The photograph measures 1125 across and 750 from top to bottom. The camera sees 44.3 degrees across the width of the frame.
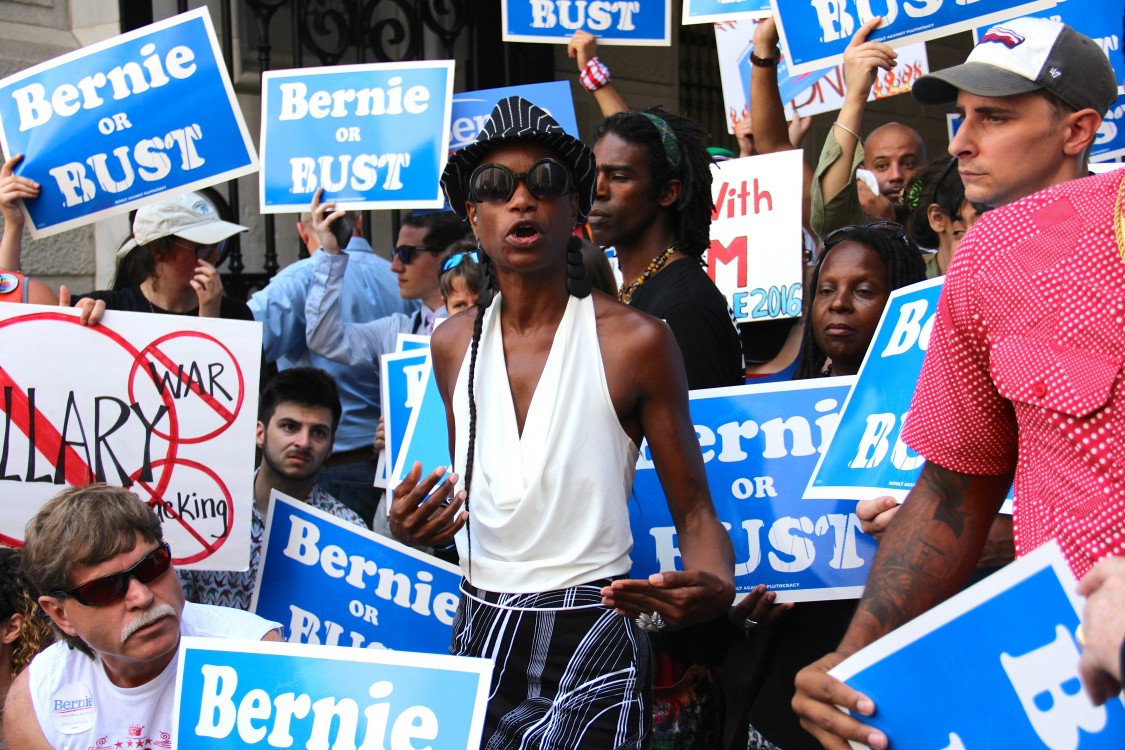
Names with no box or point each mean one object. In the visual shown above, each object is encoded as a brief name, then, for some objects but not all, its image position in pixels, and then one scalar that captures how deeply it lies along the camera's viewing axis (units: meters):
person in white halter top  2.75
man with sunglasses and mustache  3.38
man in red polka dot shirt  1.70
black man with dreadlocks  3.58
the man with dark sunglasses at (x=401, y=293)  5.97
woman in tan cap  5.16
